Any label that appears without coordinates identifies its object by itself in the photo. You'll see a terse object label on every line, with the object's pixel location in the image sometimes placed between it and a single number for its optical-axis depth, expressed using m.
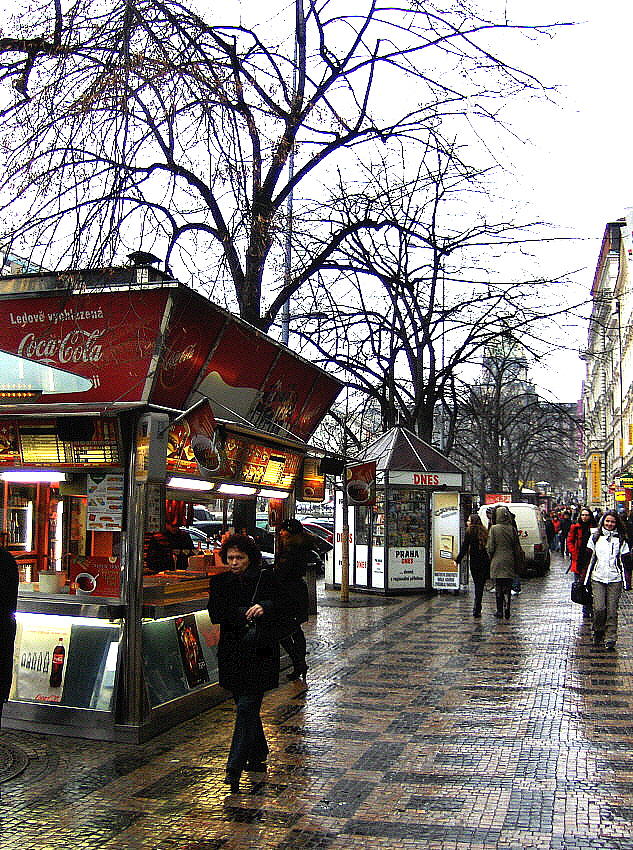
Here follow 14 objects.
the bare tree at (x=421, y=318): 19.72
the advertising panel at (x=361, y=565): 22.08
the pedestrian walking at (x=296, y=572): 9.84
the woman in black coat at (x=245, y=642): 6.75
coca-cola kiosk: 8.07
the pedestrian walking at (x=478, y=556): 17.23
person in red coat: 16.66
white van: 29.05
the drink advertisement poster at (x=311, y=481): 13.16
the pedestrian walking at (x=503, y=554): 16.73
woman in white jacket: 12.70
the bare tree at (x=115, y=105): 5.80
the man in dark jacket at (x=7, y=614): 5.77
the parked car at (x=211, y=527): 13.01
